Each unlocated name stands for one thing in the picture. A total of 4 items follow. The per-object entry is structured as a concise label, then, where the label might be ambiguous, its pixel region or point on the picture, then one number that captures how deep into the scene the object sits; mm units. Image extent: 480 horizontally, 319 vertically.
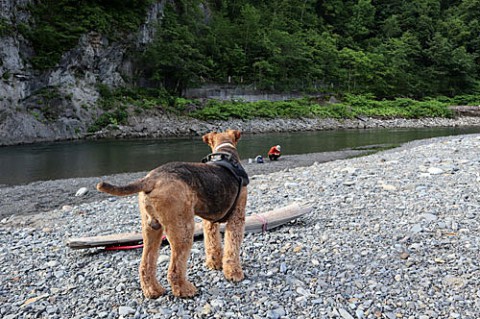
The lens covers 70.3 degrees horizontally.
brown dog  3150
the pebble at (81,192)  11125
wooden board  4676
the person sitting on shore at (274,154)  18000
